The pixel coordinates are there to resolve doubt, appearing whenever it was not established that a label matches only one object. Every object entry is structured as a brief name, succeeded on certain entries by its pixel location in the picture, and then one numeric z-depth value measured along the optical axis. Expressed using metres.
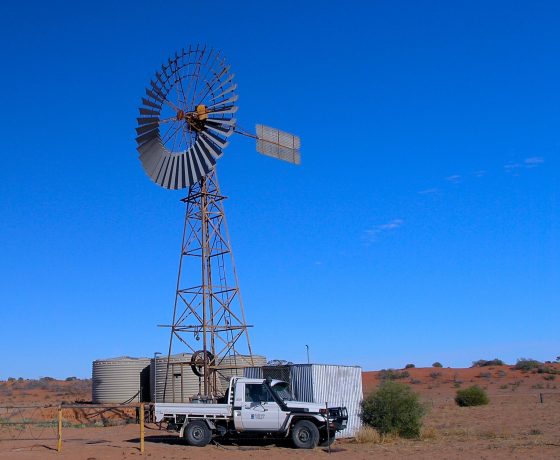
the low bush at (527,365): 89.87
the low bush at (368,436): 25.67
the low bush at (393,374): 89.06
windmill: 33.91
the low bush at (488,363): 102.68
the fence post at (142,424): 21.86
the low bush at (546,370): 82.67
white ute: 23.39
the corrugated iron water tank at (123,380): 41.56
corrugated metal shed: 27.34
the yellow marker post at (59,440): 21.95
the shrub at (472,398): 49.06
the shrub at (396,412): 27.14
